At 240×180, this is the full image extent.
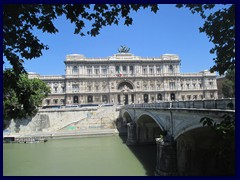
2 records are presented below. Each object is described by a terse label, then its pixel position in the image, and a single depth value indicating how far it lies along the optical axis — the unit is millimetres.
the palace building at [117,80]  75500
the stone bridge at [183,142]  13520
